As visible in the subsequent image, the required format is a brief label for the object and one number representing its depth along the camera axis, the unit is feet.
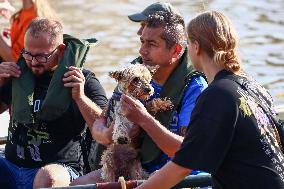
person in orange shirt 41.91
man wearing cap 28.60
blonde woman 21.54
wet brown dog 27.94
